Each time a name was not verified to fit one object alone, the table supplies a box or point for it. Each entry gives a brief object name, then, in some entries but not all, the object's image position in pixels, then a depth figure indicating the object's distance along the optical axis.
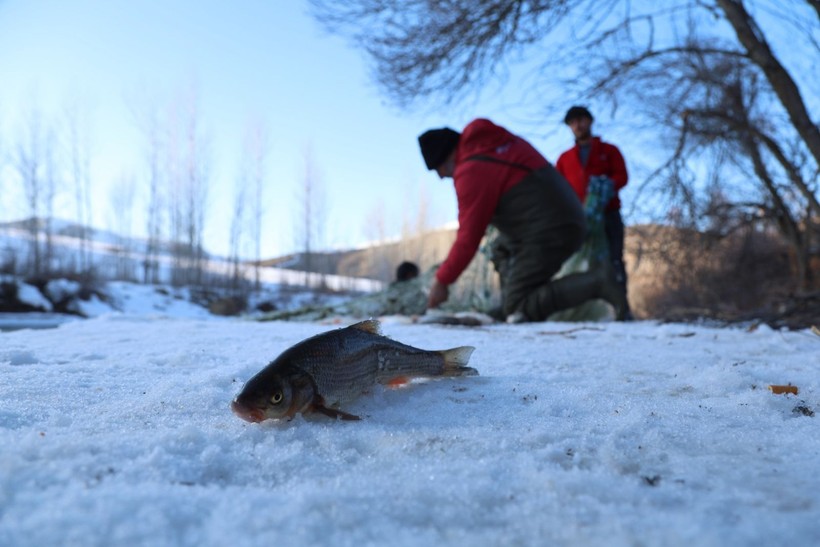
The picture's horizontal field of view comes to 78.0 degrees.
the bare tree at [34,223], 17.84
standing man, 5.10
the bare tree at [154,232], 23.67
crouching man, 3.90
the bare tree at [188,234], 23.86
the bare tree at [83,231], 21.16
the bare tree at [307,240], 29.64
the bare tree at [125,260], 25.37
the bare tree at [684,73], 5.11
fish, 1.08
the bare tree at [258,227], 25.52
